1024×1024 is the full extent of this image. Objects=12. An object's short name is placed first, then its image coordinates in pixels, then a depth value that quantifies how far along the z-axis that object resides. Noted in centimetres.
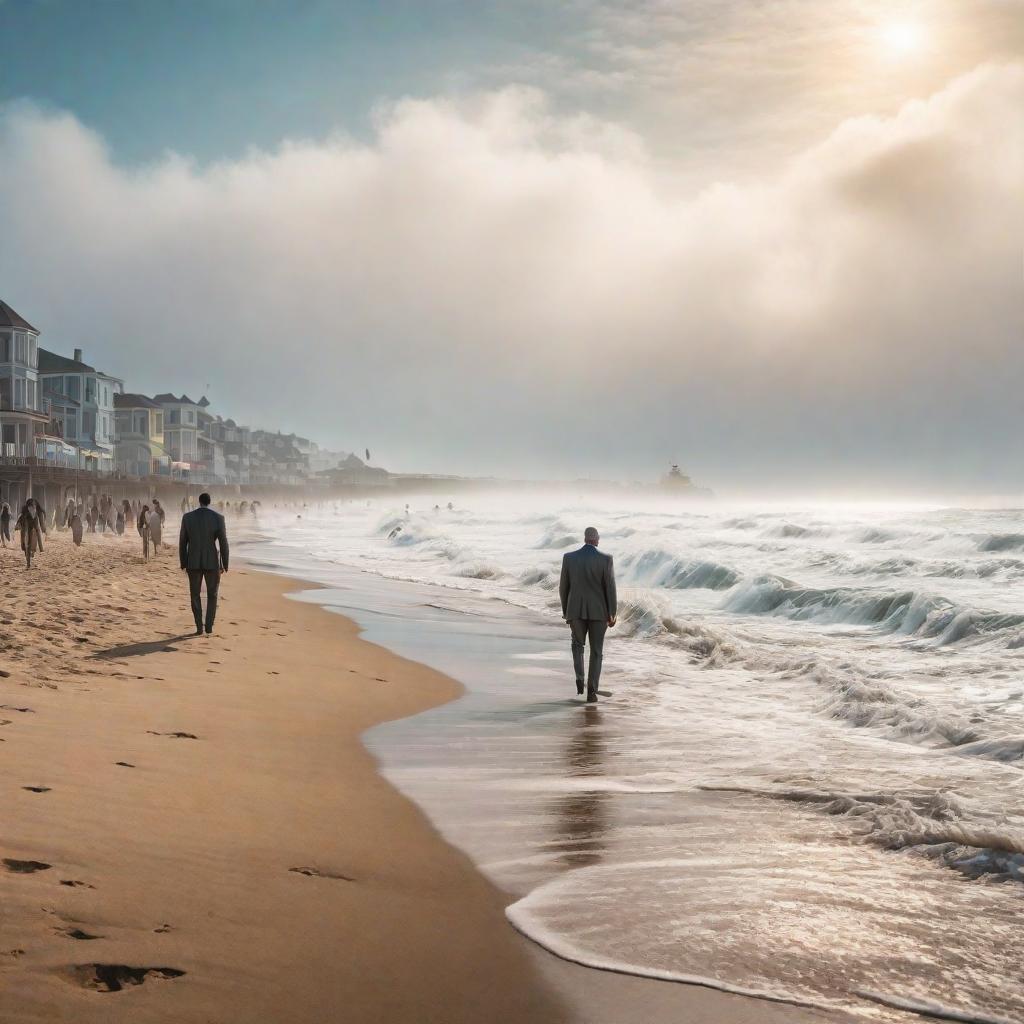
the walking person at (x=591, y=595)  1136
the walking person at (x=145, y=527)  2889
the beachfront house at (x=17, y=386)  6525
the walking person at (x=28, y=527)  2536
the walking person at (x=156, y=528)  2995
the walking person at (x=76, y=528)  3650
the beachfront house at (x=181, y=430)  12694
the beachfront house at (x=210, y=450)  14050
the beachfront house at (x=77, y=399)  8488
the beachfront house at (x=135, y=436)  10594
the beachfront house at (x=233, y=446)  16388
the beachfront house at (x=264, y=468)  18475
